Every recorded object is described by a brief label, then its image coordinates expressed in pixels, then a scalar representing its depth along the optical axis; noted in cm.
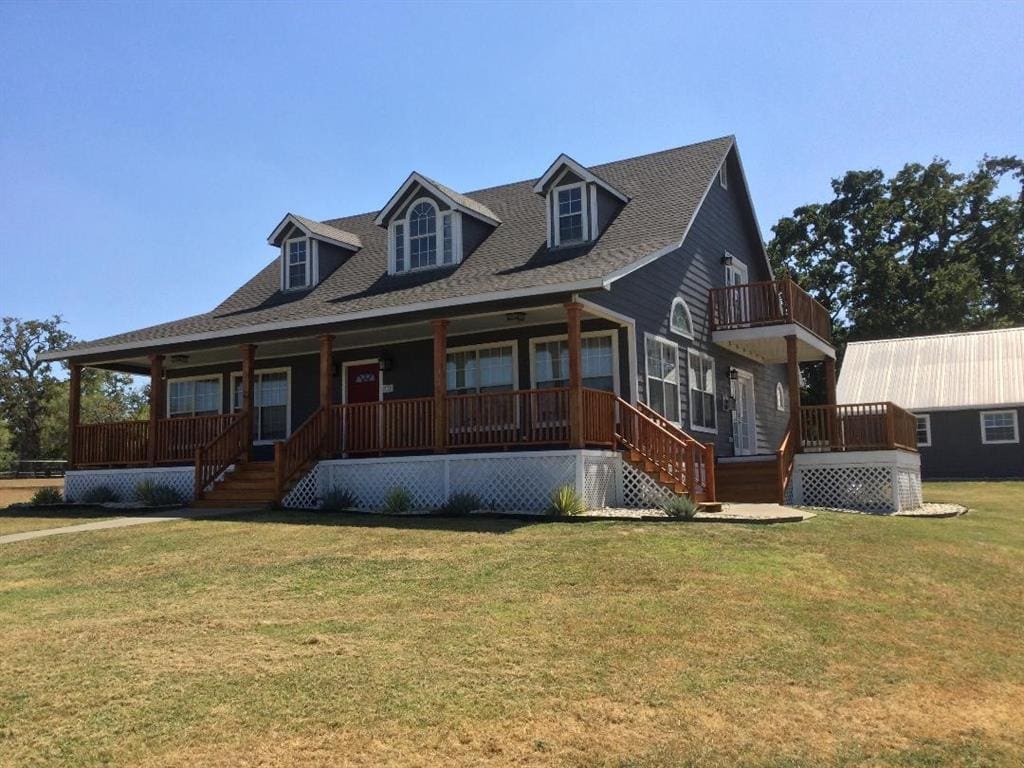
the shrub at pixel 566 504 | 1357
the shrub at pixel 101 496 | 1927
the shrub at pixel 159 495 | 1786
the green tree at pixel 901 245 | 4597
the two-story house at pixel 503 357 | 1533
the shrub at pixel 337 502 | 1588
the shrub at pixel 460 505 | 1429
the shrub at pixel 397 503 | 1509
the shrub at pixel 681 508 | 1283
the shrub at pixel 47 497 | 1942
